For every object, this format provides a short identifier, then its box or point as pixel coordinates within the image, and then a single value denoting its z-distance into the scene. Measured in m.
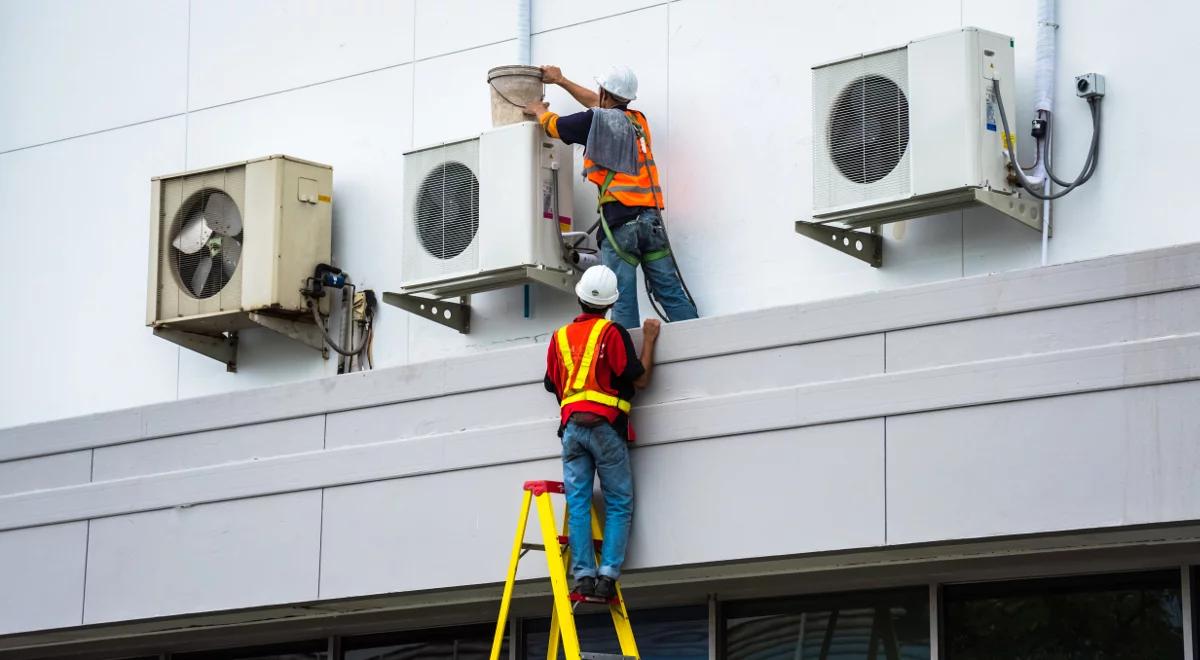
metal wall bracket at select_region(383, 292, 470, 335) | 13.47
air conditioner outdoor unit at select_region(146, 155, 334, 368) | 13.81
